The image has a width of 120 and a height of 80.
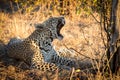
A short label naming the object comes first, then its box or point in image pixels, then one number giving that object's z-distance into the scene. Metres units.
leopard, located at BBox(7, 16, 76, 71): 13.66
